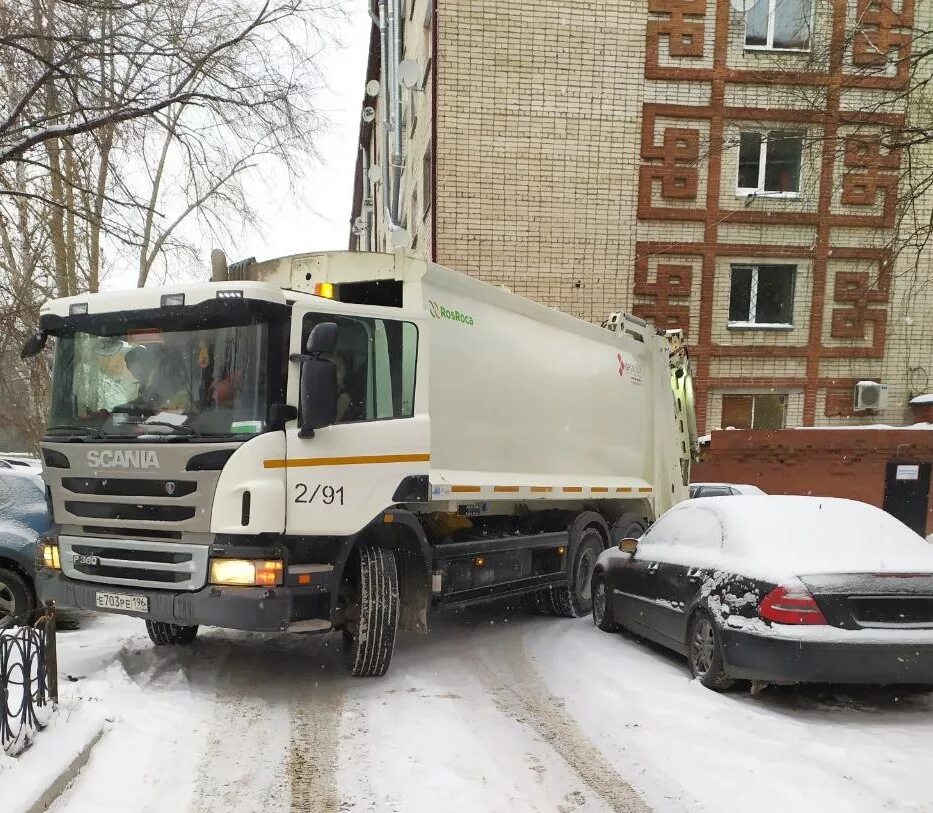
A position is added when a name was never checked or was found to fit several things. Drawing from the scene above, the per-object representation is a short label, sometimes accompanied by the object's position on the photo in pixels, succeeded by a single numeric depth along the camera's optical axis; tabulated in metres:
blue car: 6.48
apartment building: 14.63
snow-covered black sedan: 4.52
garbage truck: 4.72
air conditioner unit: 15.48
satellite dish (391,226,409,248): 16.34
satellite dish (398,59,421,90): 15.39
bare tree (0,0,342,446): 8.35
